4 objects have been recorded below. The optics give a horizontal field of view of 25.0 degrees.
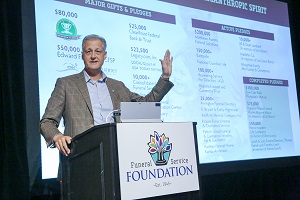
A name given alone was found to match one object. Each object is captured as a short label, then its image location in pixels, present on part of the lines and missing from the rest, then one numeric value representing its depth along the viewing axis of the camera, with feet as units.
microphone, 13.65
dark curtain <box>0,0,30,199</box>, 15.98
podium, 12.58
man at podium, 15.53
